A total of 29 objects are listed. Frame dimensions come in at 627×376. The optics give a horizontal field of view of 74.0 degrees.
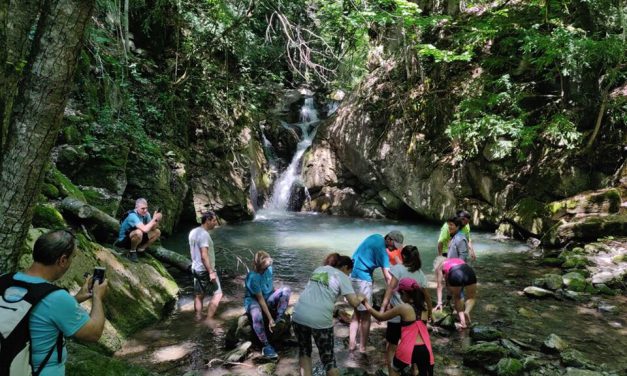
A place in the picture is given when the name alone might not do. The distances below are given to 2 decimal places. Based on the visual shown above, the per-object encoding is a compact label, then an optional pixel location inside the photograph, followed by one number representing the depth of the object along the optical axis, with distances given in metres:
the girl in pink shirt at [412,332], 3.99
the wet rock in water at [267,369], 4.97
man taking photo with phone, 2.22
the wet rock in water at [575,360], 5.04
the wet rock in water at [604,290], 7.93
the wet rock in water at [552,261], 10.00
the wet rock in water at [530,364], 4.94
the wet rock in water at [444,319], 6.28
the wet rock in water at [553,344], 5.52
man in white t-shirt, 6.41
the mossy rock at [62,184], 7.47
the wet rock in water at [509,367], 4.83
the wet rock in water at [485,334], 5.84
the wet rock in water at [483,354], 5.13
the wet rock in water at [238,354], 5.18
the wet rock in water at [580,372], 4.68
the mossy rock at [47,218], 6.02
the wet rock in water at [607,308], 7.14
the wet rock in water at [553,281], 8.24
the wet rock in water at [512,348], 5.31
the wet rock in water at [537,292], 7.85
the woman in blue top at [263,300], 5.33
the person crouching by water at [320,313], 4.31
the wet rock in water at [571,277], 8.31
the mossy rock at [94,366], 3.48
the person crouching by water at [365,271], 5.50
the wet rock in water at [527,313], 6.95
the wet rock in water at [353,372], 4.78
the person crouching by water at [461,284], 6.07
